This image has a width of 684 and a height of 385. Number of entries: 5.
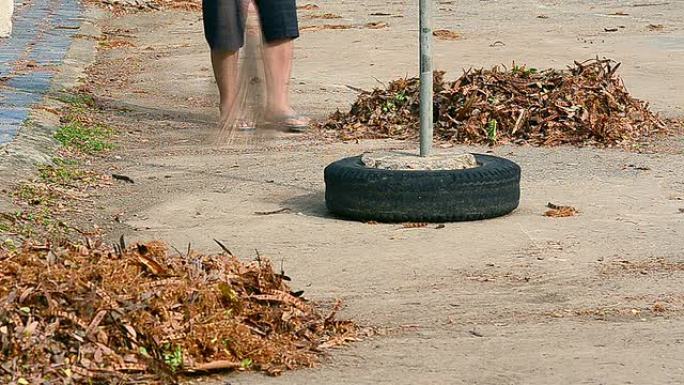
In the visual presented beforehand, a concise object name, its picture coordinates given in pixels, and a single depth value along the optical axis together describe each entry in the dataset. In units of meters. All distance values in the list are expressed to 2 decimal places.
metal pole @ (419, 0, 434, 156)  9.62
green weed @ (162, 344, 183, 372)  6.01
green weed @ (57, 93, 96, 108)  14.60
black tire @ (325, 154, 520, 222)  9.10
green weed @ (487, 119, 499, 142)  12.14
